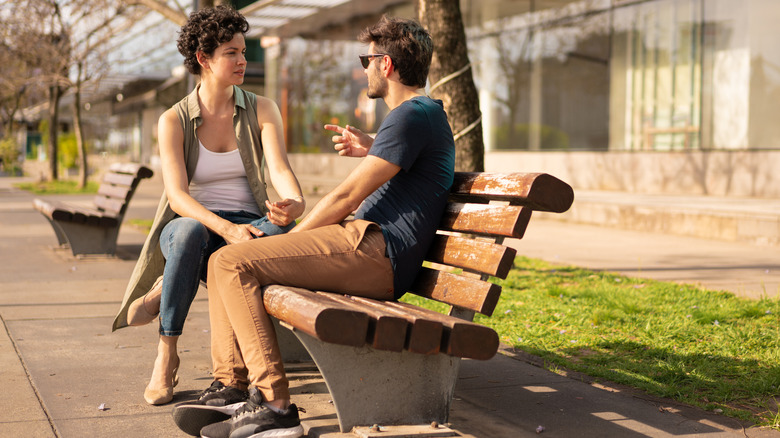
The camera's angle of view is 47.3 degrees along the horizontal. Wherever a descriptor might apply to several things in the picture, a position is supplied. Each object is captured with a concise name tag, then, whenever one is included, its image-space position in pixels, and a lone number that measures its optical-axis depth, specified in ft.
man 9.87
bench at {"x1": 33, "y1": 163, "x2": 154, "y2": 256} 26.48
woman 11.64
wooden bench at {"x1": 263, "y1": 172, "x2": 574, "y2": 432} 8.65
